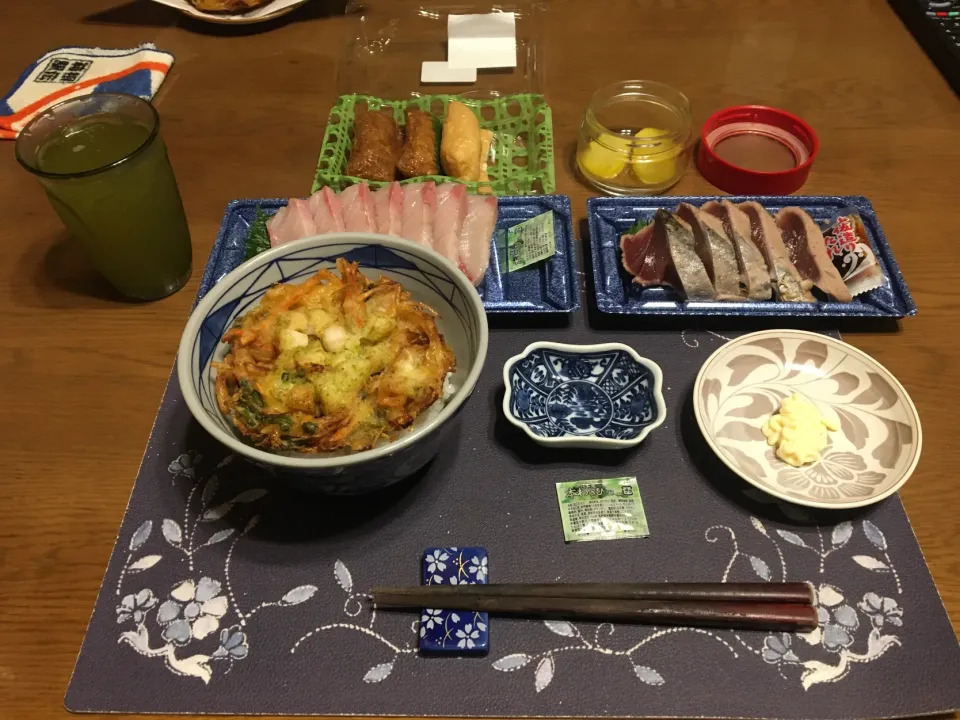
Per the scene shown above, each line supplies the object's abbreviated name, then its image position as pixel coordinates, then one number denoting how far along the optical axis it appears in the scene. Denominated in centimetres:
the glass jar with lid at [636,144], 63
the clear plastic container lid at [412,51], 77
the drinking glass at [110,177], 49
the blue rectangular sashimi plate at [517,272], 53
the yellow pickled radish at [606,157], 64
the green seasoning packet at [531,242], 56
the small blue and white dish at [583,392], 47
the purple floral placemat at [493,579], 38
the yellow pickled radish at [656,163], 63
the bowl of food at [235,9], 82
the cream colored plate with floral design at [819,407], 44
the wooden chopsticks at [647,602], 39
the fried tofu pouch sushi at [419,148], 65
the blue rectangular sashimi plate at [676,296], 53
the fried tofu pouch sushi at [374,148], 64
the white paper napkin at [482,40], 78
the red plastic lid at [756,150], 62
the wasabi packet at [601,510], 43
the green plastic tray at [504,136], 63
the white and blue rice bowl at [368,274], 36
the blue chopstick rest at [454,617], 39
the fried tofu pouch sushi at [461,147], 65
